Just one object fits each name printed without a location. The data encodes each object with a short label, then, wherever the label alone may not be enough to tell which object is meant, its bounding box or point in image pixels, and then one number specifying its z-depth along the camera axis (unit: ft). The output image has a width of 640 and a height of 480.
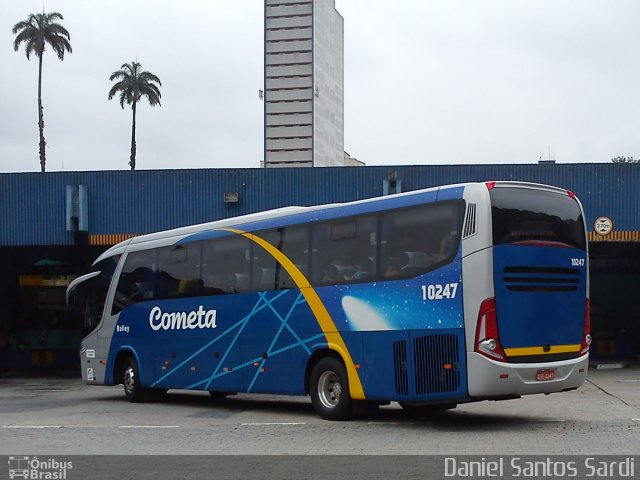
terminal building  94.68
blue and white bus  44.27
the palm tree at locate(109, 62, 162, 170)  256.73
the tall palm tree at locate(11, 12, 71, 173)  230.27
